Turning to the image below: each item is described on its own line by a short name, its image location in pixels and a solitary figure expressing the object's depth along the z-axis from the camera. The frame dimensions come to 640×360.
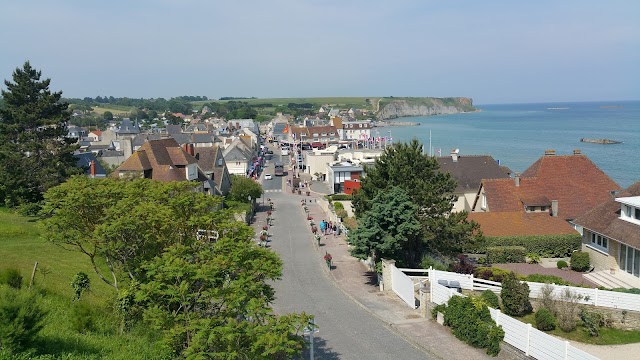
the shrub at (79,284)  16.69
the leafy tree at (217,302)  11.98
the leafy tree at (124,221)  14.61
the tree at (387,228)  25.28
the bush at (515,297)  20.94
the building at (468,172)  46.28
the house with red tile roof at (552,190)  35.91
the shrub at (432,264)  26.17
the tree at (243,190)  48.91
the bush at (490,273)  24.69
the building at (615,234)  25.97
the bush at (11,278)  15.39
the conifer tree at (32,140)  35.88
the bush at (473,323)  17.75
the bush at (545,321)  19.70
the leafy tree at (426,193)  27.53
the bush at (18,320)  11.12
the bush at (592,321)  19.48
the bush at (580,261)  28.95
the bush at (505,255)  31.08
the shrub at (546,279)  23.17
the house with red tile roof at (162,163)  38.03
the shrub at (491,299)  20.99
